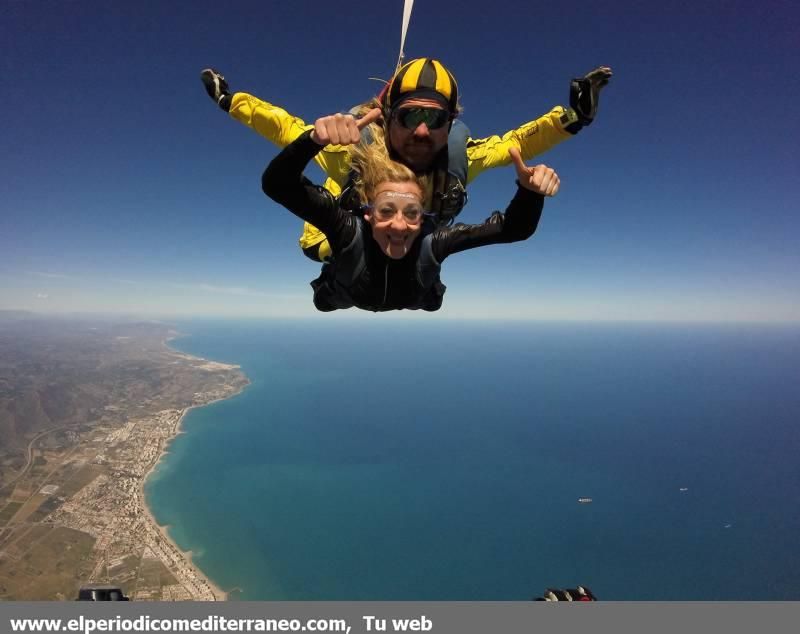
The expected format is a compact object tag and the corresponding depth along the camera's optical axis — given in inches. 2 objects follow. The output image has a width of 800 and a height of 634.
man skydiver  73.7
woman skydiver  60.1
